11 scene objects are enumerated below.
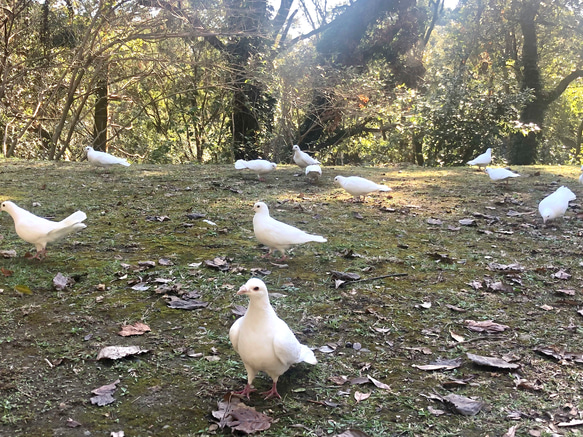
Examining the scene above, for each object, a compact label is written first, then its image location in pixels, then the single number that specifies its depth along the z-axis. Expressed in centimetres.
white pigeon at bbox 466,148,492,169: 1001
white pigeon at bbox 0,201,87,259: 396
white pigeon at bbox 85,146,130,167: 846
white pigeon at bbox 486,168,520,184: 773
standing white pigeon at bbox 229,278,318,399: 235
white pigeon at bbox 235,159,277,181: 805
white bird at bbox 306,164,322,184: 814
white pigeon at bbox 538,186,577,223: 562
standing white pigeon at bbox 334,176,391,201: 667
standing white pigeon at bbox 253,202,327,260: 417
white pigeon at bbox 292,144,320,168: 912
